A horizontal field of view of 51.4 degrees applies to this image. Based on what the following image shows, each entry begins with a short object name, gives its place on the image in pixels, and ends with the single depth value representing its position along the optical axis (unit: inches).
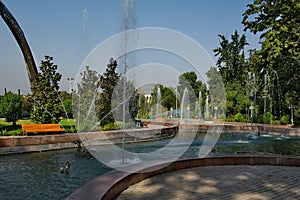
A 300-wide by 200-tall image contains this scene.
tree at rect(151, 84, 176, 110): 2253.1
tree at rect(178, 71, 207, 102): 2128.4
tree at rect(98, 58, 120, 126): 750.5
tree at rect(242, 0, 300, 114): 839.1
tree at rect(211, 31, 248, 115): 1712.6
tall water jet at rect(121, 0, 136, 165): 576.3
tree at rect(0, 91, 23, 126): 752.3
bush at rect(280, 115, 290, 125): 1177.4
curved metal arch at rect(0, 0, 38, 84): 698.2
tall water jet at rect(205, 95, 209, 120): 1661.3
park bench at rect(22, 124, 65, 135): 538.0
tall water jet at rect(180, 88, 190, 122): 1708.8
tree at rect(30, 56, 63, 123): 670.5
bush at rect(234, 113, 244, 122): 1321.4
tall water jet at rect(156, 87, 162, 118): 1835.6
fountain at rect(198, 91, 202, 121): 1710.1
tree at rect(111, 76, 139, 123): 844.0
